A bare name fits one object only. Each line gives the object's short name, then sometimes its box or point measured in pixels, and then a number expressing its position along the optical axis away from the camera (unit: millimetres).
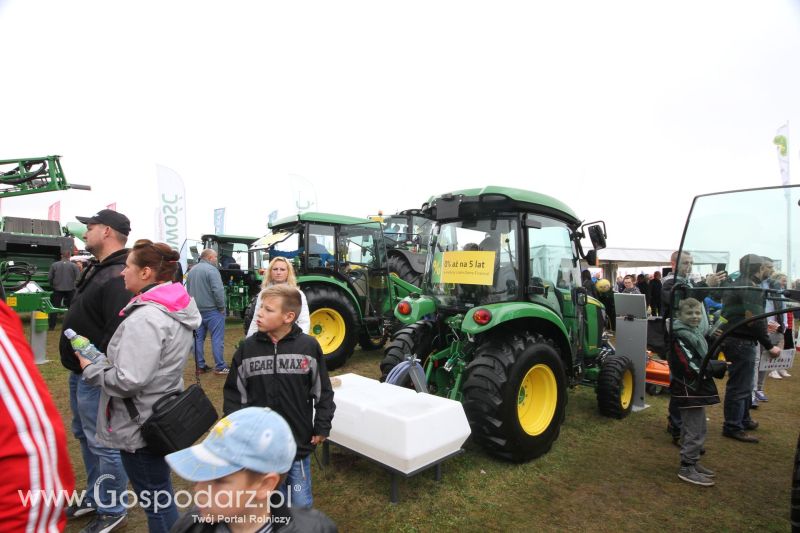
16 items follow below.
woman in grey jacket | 1687
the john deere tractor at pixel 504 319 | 2986
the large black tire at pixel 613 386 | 4059
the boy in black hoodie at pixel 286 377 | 1876
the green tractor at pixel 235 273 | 10602
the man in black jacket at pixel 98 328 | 2074
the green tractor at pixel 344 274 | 6281
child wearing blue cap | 979
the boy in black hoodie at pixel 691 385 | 2639
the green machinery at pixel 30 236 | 9320
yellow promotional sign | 3330
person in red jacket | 865
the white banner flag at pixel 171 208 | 9609
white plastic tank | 2381
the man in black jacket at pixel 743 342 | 2295
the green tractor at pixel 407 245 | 7707
